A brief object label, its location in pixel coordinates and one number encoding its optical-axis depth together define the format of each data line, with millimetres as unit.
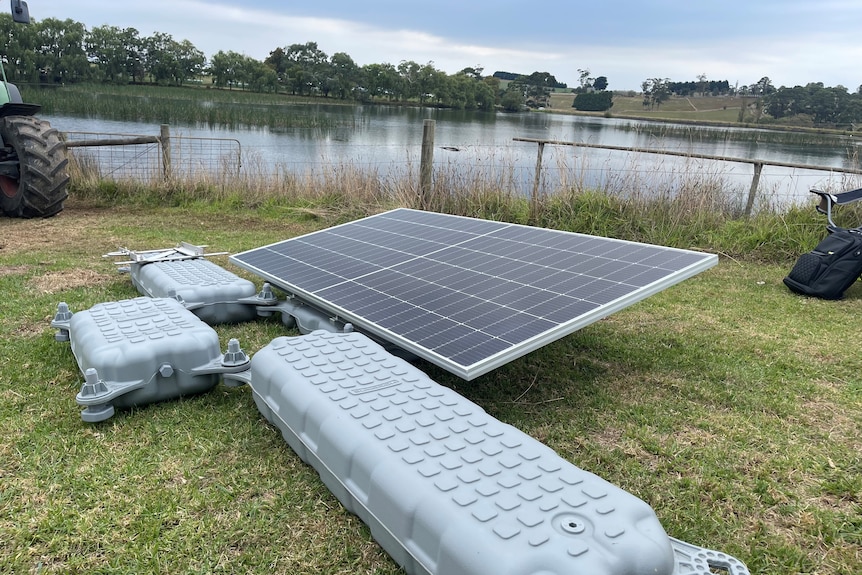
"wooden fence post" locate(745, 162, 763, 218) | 7598
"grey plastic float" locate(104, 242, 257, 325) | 3958
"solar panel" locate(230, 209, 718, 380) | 2803
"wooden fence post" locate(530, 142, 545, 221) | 7853
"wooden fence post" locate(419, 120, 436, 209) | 8484
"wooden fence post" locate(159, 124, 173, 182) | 9359
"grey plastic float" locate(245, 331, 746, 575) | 1501
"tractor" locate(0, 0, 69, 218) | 7289
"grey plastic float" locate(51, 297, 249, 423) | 2744
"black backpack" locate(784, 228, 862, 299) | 5297
